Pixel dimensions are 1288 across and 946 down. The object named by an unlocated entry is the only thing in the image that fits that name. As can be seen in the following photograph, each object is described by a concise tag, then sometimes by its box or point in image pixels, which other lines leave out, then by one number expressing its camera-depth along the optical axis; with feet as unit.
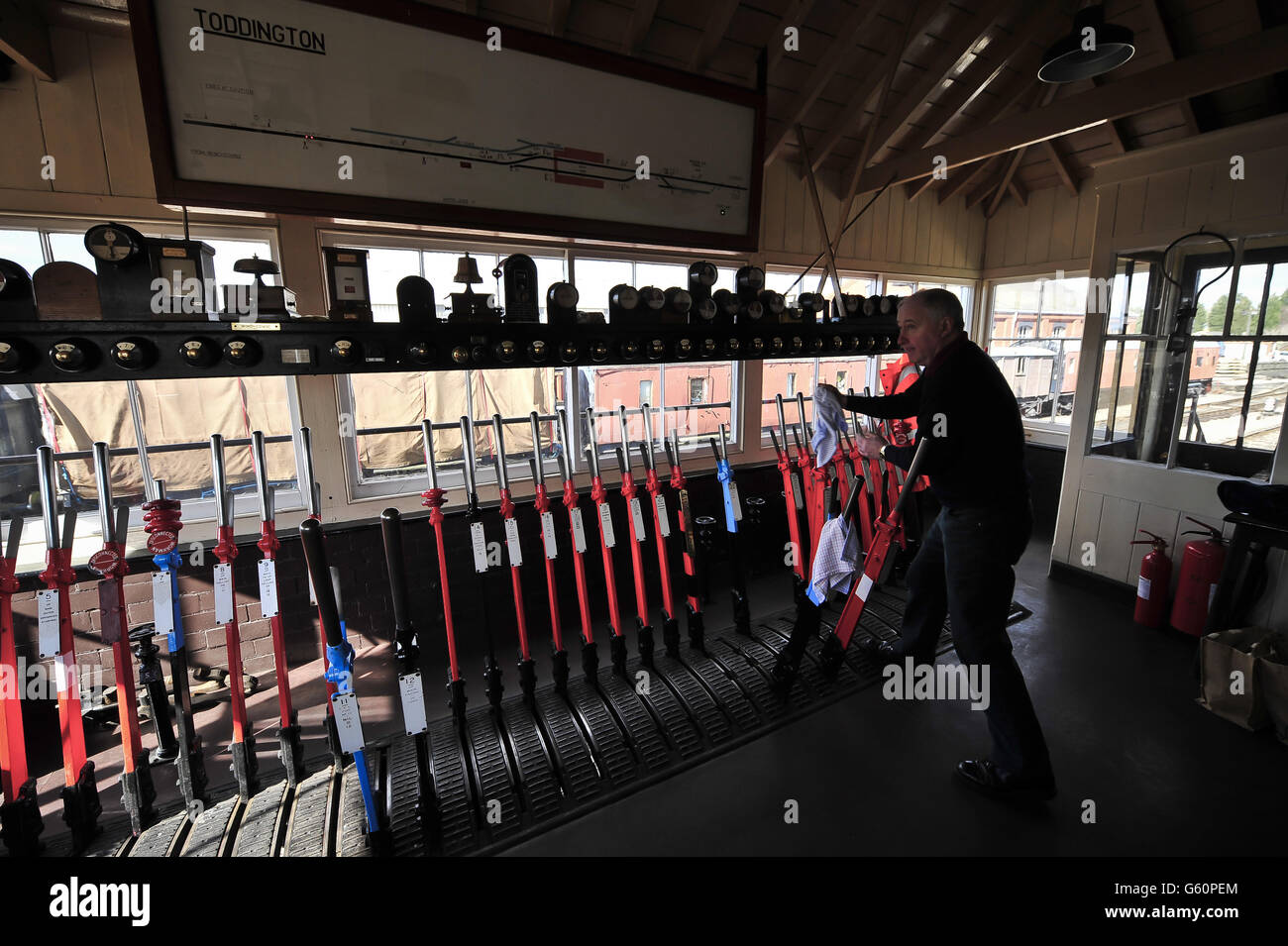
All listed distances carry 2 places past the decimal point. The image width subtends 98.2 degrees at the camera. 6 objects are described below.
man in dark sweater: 7.40
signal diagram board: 6.30
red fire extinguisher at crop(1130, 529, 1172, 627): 12.26
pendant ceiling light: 8.18
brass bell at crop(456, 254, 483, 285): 8.32
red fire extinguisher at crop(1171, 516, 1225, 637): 11.33
